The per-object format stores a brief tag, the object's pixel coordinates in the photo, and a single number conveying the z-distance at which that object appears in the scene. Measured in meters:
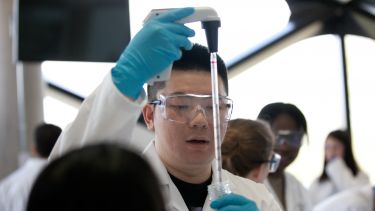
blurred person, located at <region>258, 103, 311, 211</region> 2.65
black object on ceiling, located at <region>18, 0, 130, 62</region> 3.44
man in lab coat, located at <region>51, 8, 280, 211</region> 1.24
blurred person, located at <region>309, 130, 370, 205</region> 3.84
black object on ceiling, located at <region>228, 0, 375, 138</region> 4.96
